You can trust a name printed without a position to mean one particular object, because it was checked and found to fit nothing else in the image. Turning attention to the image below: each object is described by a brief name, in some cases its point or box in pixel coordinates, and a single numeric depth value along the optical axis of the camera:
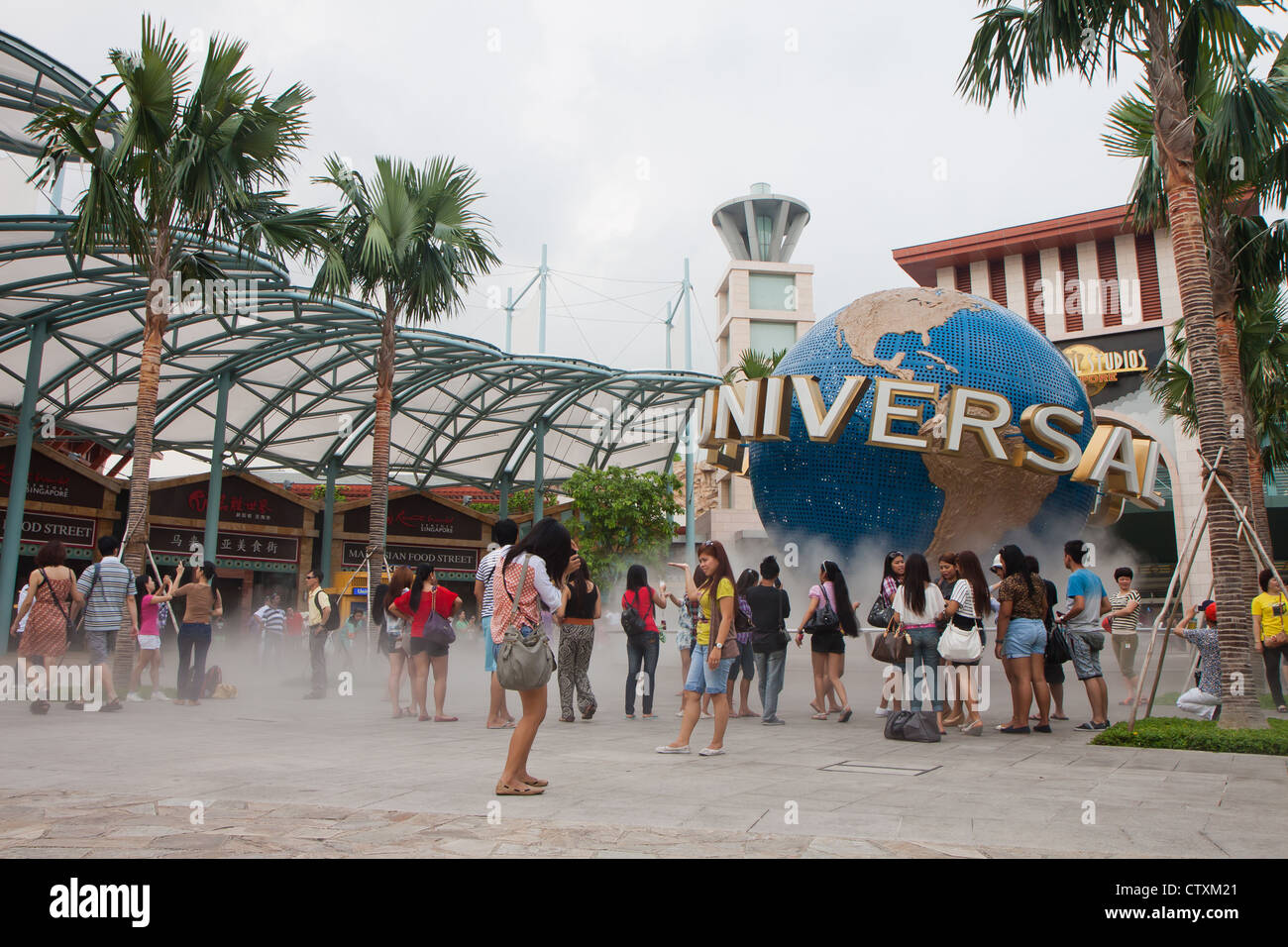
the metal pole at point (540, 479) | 34.82
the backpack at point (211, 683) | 12.12
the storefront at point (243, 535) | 30.58
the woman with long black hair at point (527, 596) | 5.43
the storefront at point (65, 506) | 26.34
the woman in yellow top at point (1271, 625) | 10.66
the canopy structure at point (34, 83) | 14.77
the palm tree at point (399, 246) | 16.27
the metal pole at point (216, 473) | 26.38
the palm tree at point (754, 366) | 28.02
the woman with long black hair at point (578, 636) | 9.58
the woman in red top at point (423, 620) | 9.83
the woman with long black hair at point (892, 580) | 10.10
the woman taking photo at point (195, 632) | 11.30
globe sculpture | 15.73
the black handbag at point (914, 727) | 8.41
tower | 45.81
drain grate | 6.54
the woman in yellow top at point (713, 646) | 7.31
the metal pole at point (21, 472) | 21.19
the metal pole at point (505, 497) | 38.88
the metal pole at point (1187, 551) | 8.21
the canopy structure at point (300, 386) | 21.48
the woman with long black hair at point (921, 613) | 8.80
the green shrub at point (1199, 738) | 7.58
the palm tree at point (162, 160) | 11.71
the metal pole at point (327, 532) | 33.91
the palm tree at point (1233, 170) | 10.62
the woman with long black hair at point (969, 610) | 8.73
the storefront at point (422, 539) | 35.25
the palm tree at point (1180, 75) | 8.90
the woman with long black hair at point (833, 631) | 10.01
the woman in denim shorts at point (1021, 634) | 8.79
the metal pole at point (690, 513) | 35.38
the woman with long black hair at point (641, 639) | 10.16
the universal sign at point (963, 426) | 15.19
